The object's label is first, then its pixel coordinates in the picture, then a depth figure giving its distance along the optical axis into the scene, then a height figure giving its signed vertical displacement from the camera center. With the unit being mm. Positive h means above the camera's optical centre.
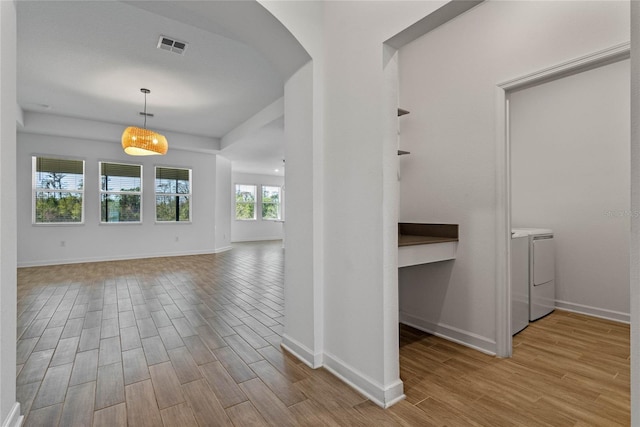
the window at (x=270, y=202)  12047 +471
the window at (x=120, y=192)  6672 +511
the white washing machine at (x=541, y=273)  2938 -633
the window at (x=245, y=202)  11406 +461
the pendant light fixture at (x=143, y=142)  4328 +1076
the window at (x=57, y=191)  6023 +500
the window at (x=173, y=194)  7340 +496
